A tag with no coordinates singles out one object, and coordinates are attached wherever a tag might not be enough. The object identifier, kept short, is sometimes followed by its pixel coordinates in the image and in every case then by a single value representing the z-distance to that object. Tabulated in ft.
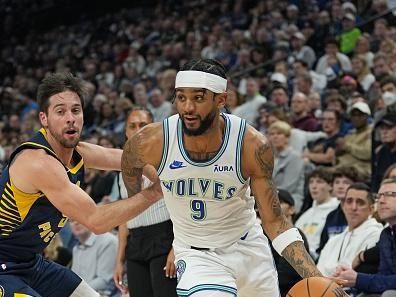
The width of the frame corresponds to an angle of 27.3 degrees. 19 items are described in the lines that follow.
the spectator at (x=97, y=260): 24.98
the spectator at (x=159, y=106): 39.19
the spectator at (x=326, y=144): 29.14
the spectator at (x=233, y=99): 35.58
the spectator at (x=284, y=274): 20.66
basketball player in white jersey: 14.25
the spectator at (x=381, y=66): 33.68
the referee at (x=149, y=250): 18.19
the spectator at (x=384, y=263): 18.71
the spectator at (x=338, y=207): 23.65
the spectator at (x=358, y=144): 28.55
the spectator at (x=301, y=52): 41.34
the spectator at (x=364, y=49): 36.95
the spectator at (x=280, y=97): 33.76
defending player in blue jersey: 14.28
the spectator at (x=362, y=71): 35.06
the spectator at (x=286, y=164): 28.48
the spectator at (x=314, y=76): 36.91
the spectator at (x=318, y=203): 25.08
